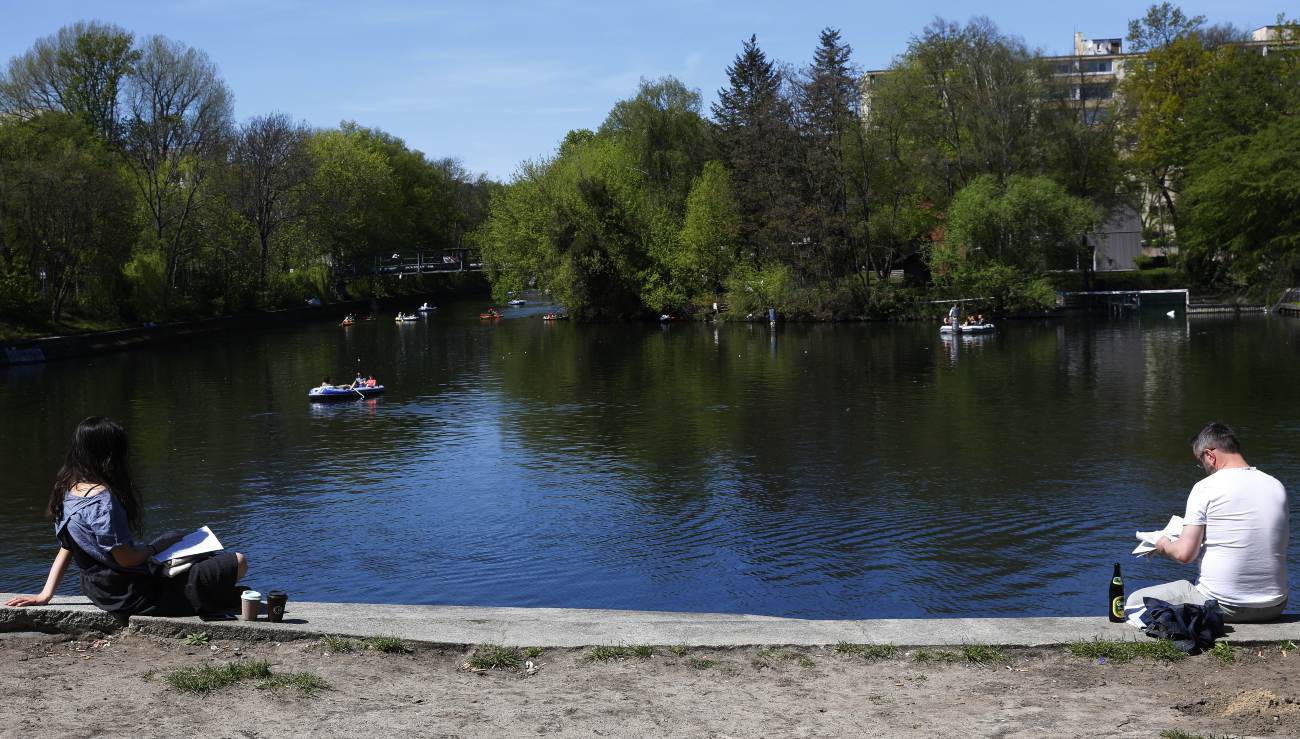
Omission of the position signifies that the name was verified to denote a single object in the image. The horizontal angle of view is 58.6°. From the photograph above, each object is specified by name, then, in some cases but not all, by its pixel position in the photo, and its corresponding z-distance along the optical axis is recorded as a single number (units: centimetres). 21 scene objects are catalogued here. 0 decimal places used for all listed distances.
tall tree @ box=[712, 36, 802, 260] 7338
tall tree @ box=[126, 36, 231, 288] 8062
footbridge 11888
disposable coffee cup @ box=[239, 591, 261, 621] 897
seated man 852
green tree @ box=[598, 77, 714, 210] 8469
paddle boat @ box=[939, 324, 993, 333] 6052
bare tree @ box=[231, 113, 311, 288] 9419
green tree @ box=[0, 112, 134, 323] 6053
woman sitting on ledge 886
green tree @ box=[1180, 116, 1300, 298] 6550
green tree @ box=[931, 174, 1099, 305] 6888
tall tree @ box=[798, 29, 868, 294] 7235
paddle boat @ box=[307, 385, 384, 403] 4028
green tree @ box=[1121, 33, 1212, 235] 7794
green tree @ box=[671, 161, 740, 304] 7831
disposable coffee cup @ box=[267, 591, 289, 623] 903
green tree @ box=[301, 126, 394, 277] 10369
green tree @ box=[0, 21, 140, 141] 8556
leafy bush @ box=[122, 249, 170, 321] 7106
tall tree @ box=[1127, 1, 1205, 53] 8225
